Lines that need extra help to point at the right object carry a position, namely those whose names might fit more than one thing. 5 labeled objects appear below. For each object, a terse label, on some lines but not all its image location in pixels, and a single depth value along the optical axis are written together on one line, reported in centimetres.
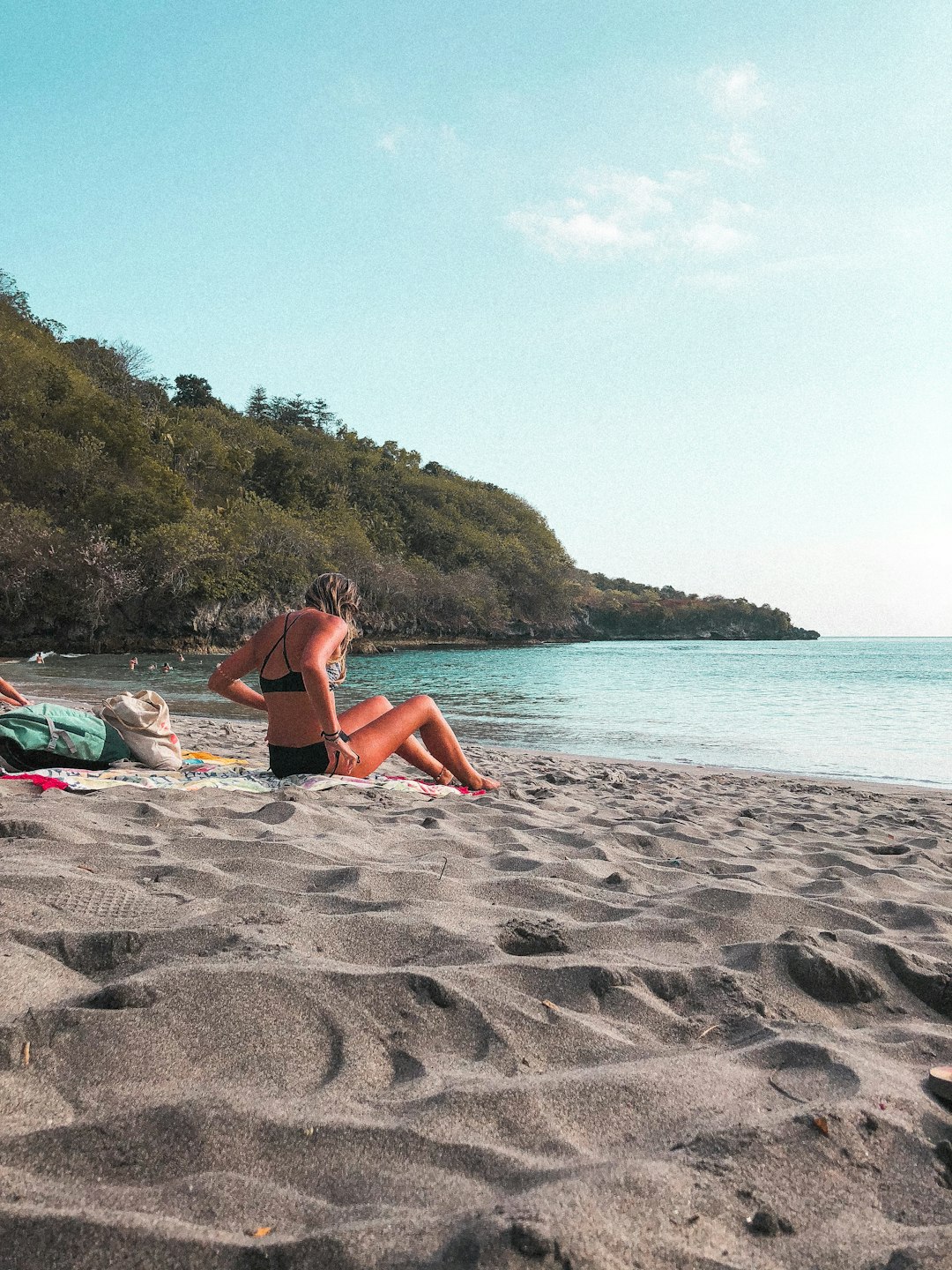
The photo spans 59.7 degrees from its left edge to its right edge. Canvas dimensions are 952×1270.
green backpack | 466
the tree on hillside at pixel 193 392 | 7719
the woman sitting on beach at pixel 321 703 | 472
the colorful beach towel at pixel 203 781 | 430
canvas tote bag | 519
